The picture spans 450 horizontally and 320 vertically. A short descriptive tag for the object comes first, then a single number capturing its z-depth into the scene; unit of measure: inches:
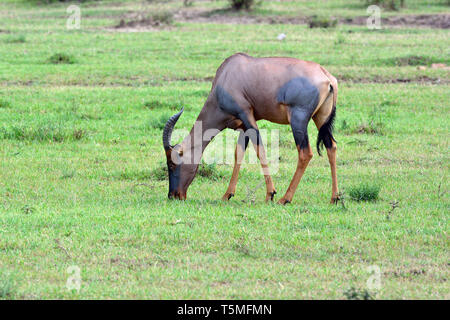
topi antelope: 633.6
